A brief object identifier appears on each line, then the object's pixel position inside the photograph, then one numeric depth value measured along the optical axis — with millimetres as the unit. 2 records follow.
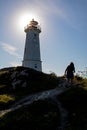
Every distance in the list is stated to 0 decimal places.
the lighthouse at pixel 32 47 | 21440
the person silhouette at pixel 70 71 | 11298
